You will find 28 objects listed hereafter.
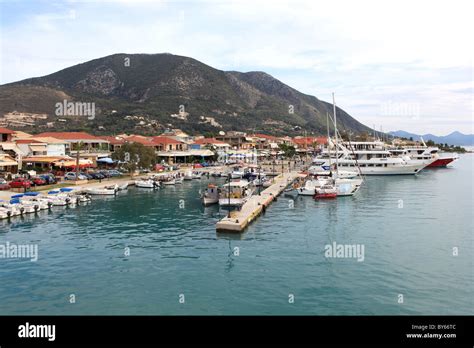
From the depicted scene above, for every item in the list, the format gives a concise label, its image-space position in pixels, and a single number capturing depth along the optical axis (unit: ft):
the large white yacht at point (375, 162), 305.94
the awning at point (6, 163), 210.49
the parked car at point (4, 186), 176.26
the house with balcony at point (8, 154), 216.74
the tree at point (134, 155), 260.21
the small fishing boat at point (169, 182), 234.89
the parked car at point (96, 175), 226.58
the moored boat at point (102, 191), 187.52
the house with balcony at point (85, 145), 272.33
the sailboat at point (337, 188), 187.21
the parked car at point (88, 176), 222.28
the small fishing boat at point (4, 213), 135.23
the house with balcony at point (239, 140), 488.44
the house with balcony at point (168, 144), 361.30
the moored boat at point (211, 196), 163.84
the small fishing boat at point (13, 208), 138.62
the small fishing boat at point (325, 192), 186.31
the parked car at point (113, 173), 244.83
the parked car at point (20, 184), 177.58
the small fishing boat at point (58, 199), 159.22
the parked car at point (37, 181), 189.26
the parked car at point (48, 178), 199.66
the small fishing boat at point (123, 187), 207.60
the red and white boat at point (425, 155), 360.69
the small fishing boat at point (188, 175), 265.13
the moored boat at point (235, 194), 153.58
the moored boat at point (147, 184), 217.15
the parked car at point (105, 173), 236.59
